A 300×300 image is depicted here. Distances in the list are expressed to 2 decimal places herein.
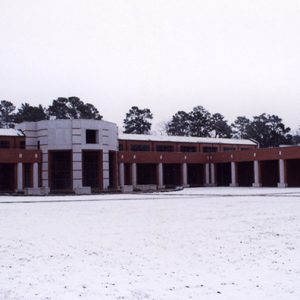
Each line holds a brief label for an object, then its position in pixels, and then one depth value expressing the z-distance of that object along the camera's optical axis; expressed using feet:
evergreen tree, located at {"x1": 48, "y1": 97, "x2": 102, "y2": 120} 410.52
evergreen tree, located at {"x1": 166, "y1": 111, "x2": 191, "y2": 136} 466.54
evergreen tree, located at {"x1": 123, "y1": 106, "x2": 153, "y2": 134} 429.79
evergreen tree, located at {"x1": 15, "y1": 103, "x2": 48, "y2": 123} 375.45
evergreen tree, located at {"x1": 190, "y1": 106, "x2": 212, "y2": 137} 457.14
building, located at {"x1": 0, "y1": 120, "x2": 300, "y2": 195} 210.59
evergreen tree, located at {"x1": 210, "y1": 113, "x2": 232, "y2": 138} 468.75
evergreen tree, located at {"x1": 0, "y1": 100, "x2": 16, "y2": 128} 428.15
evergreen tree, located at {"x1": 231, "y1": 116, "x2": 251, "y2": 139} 527.68
